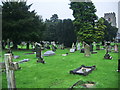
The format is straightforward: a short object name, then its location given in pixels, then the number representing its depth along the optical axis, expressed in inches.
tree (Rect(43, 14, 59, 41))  1835.9
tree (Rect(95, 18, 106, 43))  1276.9
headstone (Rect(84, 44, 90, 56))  638.5
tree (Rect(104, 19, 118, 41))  1721.2
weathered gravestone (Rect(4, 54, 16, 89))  193.6
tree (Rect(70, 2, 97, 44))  1137.4
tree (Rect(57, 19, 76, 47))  1279.5
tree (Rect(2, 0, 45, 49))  1020.5
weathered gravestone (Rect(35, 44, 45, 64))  495.4
